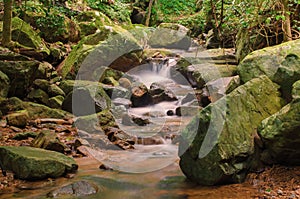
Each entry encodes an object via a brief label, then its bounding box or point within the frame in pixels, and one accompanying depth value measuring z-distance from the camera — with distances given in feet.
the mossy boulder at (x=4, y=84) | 23.37
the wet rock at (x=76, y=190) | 12.07
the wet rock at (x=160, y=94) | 33.65
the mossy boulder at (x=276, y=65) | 13.71
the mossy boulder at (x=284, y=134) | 11.39
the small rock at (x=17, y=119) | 21.26
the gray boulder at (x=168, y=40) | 57.71
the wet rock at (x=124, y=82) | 35.34
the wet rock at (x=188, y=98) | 32.65
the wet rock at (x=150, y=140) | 21.51
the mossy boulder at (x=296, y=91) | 11.50
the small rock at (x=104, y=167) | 16.06
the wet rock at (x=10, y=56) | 25.86
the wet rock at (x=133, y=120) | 25.93
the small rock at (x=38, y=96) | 26.91
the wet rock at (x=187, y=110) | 29.41
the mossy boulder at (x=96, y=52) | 35.09
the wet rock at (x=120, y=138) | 20.30
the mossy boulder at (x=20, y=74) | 24.89
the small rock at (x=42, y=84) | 28.53
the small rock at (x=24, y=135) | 18.85
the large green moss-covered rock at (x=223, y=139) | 12.29
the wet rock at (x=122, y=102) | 30.35
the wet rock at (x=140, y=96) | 32.40
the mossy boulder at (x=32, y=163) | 13.32
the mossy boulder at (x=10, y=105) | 23.18
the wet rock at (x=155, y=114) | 30.40
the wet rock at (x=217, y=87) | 26.53
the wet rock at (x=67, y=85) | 29.77
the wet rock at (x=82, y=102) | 26.40
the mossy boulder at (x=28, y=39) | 34.04
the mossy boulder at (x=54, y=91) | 28.53
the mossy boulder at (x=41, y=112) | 24.40
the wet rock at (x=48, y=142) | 16.92
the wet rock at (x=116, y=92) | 30.60
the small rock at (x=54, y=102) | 27.22
